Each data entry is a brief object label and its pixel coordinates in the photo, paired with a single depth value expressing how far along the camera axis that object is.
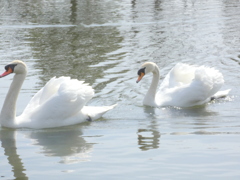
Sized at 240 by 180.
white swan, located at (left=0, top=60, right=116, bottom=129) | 17.61
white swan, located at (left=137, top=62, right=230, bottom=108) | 20.69
